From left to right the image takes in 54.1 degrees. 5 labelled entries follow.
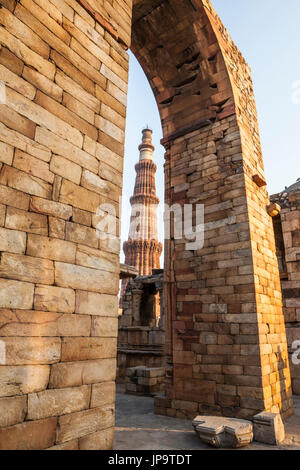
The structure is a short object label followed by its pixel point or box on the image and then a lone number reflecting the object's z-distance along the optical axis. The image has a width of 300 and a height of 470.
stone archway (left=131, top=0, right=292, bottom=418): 5.11
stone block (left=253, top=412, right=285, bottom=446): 3.95
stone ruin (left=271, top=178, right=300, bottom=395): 8.13
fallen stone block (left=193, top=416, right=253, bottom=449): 3.73
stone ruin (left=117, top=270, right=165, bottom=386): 11.02
